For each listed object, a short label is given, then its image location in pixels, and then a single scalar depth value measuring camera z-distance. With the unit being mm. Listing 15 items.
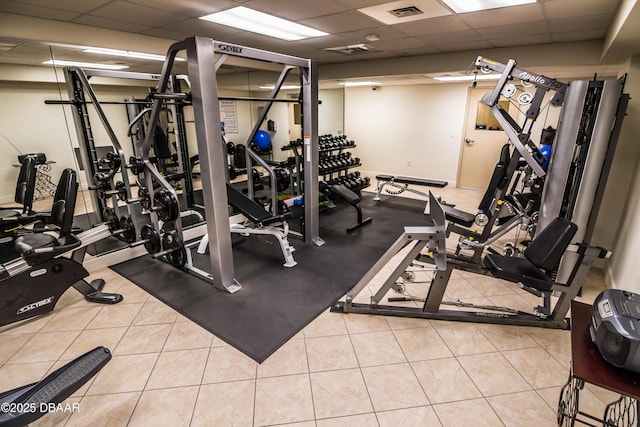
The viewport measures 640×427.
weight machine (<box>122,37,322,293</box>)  2422
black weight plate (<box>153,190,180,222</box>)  2914
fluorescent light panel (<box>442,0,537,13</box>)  2660
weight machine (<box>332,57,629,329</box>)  2246
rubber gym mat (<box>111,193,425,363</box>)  2398
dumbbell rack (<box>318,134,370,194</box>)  5316
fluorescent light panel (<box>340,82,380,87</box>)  6855
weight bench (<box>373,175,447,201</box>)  5779
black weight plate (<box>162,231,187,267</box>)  3139
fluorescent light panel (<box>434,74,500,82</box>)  5658
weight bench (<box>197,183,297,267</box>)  3396
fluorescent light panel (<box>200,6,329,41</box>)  3057
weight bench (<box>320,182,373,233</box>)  4465
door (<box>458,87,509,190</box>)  6328
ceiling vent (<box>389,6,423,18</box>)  2826
